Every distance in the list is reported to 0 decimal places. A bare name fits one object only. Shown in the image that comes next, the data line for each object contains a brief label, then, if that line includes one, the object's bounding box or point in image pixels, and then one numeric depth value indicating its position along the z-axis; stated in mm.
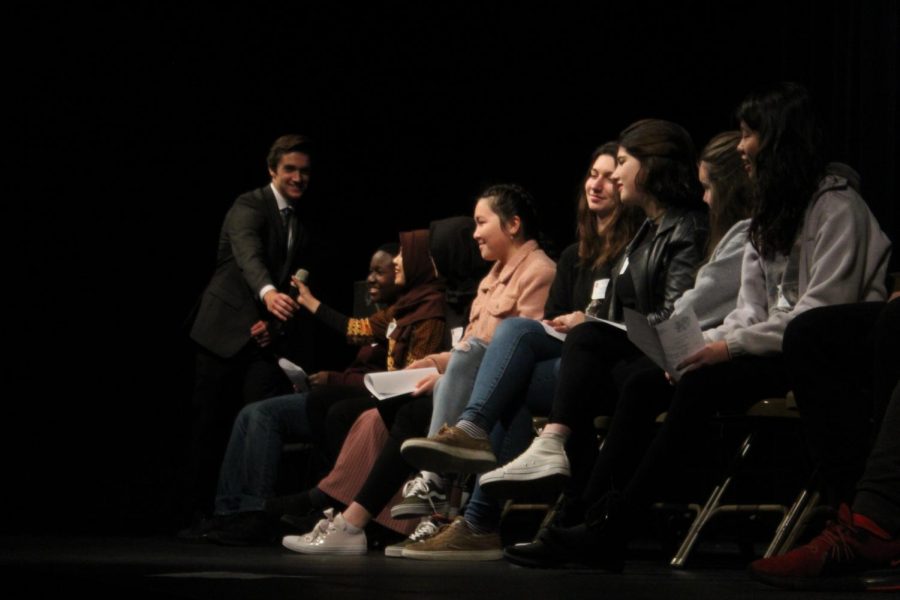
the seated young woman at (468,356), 7016
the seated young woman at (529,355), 6113
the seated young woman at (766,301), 5086
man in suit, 9594
